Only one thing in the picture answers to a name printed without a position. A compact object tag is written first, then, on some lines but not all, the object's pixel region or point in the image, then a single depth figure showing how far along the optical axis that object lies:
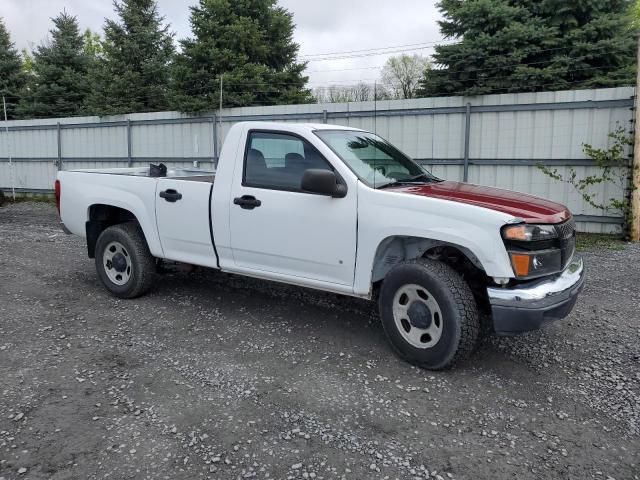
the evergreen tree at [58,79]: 23.98
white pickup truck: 3.89
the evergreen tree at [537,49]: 11.88
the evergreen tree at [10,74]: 25.91
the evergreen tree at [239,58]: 16.47
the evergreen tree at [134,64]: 20.95
